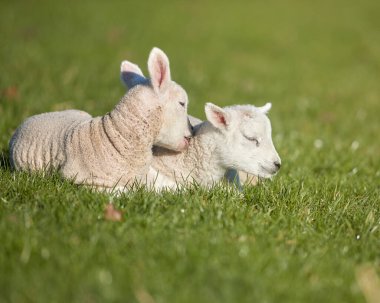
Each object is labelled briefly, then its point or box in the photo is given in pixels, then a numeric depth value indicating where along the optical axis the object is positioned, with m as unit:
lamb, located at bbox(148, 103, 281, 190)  10.47
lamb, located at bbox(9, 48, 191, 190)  9.90
